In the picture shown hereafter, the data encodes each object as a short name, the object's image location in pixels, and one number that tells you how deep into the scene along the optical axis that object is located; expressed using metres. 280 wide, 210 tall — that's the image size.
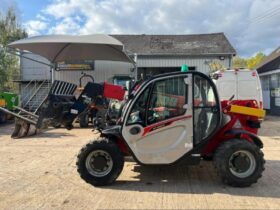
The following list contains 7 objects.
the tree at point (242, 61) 39.43
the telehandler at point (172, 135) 3.81
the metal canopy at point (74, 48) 6.76
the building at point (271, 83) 13.99
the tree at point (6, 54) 22.97
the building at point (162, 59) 13.05
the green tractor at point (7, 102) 11.21
